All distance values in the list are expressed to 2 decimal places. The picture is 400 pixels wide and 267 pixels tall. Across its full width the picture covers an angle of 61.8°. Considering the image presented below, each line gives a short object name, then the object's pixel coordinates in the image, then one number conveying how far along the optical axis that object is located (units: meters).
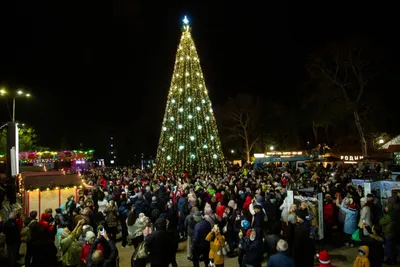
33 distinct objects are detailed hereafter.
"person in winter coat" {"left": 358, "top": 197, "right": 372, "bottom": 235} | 7.71
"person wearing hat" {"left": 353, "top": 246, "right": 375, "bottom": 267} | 5.14
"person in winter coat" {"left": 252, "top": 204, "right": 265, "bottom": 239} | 7.05
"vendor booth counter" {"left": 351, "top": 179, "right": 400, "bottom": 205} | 10.62
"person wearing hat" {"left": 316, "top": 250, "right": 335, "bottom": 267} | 4.74
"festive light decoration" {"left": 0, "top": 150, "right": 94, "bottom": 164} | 29.86
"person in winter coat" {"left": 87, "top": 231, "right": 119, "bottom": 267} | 5.46
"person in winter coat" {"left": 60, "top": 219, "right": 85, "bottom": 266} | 6.17
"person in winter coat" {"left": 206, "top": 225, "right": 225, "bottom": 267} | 6.35
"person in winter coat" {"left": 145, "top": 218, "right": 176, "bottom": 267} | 5.68
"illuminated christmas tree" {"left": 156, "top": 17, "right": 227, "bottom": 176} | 23.84
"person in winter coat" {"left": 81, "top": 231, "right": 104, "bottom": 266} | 5.77
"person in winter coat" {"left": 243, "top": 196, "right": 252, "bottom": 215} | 9.60
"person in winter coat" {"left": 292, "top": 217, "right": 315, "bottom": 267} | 5.83
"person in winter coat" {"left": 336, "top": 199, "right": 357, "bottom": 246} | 8.47
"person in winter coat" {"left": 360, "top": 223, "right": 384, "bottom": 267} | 5.64
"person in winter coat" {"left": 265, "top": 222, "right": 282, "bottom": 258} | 5.84
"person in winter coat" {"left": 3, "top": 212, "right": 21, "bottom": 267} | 7.47
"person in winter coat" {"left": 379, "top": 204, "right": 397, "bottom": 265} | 7.43
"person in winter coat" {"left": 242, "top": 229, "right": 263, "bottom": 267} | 5.70
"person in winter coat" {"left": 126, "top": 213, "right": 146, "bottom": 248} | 7.64
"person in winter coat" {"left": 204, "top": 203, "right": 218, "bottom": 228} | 7.27
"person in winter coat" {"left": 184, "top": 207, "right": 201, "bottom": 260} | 7.69
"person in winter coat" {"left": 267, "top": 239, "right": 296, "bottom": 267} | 4.77
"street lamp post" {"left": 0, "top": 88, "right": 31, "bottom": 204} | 14.86
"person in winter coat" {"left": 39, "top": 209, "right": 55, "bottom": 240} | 7.15
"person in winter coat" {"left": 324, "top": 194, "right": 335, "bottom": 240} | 9.24
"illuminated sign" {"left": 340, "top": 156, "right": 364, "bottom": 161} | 28.12
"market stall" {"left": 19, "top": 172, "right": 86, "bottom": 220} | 11.70
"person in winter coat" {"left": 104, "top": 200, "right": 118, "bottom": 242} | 8.97
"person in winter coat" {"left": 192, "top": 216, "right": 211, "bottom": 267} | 6.75
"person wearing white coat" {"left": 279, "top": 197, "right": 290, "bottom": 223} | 8.70
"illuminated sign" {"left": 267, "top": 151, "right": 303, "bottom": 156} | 34.29
